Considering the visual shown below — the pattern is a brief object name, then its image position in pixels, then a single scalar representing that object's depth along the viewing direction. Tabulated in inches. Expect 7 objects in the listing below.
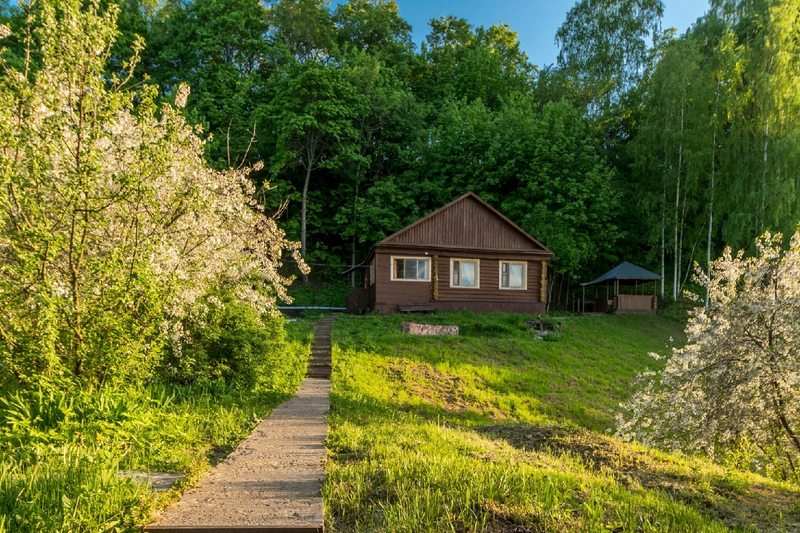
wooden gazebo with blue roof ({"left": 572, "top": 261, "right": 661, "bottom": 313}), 1019.3
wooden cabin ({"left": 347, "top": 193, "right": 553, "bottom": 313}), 888.3
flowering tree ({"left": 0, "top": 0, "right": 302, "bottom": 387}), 185.8
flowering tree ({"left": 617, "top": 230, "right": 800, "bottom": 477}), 251.6
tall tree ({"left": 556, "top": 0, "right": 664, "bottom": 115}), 1514.5
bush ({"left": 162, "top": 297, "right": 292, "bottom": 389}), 317.1
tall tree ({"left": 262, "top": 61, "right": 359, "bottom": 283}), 1165.1
